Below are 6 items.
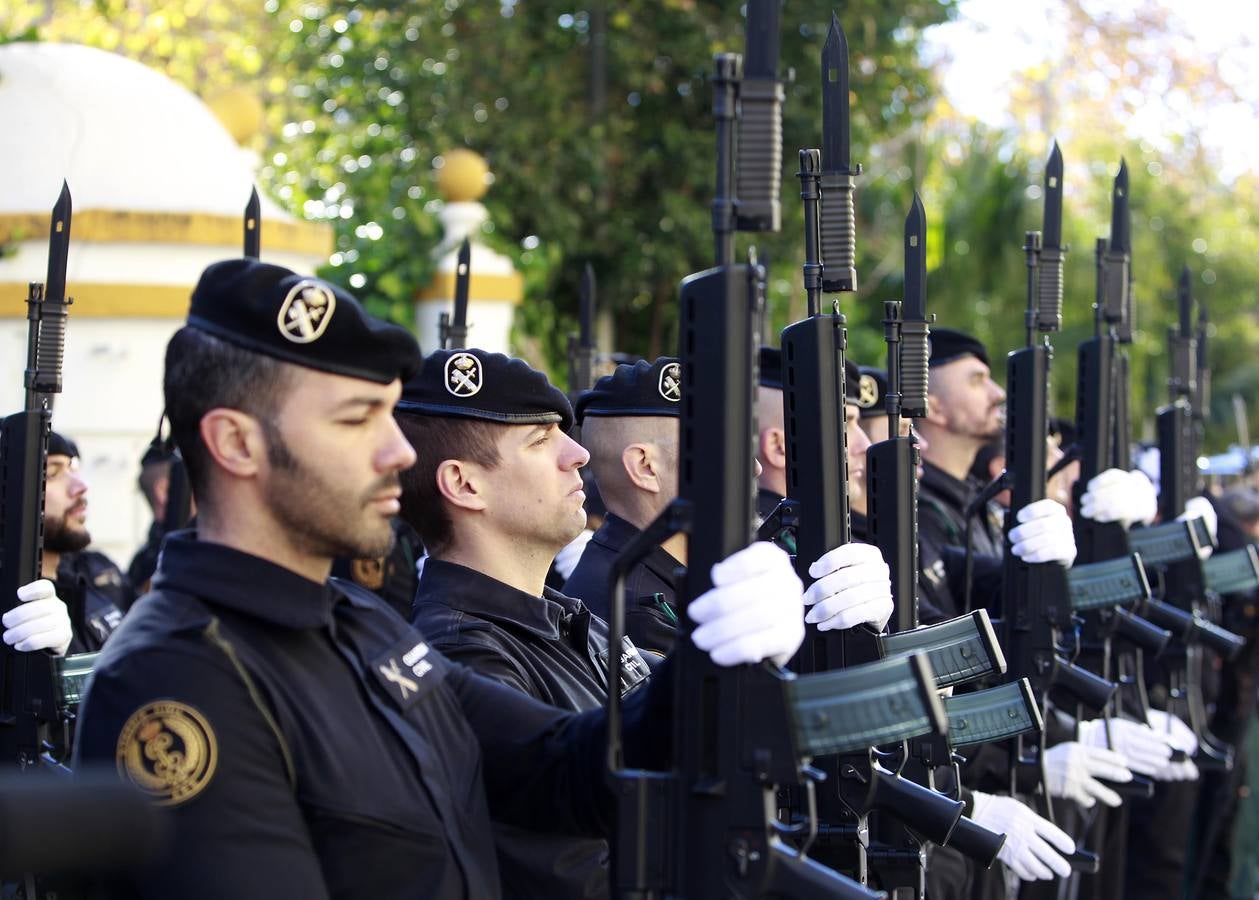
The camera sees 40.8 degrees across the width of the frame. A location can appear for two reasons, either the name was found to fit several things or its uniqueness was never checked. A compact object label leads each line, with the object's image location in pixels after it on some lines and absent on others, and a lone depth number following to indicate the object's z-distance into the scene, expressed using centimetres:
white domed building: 731
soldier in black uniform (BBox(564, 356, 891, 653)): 407
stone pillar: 893
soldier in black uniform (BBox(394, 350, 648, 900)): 319
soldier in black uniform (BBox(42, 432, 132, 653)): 505
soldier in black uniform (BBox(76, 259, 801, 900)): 208
